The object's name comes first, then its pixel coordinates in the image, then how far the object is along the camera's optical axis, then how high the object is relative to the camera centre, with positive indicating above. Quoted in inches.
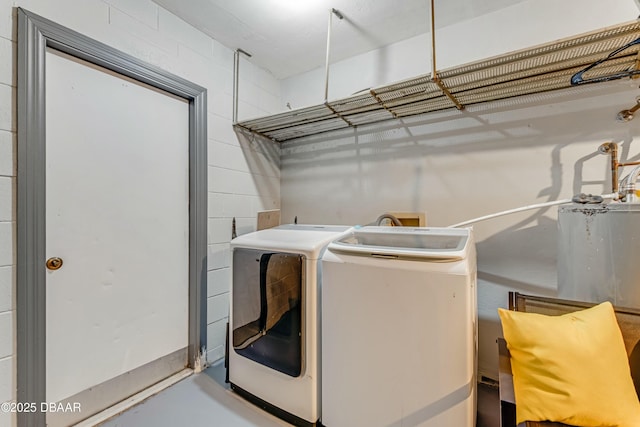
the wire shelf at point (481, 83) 51.1 +31.3
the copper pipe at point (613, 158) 60.5 +12.6
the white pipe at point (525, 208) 57.4 +1.5
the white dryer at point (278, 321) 59.5 -25.4
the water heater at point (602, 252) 46.8 -6.8
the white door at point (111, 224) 57.6 -2.8
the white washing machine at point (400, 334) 46.3 -22.2
